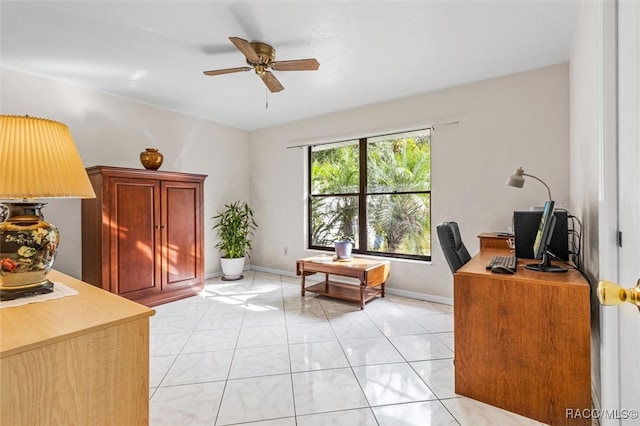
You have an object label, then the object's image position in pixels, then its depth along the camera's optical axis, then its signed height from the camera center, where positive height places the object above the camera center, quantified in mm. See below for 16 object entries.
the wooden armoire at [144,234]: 3031 -227
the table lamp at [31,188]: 1032 +93
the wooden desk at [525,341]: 1487 -699
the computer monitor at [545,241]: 1736 -179
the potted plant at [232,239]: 4566 -398
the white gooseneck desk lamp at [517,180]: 2475 +260
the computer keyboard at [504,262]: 1798 -331
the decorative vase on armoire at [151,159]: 3490 +641
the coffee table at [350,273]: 3248 -693
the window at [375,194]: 3748 +247
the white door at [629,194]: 857 +56
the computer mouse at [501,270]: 1714 -339
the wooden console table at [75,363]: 814 -450
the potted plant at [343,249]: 3684 -454
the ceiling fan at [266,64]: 2412 +1250
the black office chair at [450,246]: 2059 -241
